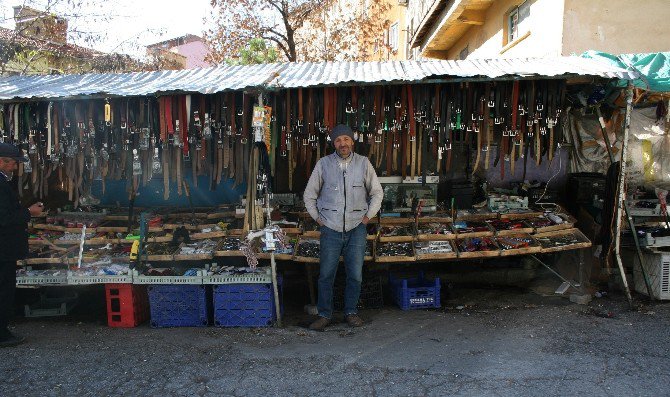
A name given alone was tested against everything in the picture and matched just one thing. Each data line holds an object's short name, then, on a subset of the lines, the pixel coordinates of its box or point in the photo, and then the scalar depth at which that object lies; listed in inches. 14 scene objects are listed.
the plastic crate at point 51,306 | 228.4
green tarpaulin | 221.9
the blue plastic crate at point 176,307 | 213.9
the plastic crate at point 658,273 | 229.5
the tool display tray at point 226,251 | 220.2
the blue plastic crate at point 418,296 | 231.0
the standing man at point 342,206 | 205.0
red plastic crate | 215.3
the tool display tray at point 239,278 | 209.6
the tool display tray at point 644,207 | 250.7
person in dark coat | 187.2
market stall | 214.2
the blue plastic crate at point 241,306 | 211.5
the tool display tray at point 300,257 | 220.3
